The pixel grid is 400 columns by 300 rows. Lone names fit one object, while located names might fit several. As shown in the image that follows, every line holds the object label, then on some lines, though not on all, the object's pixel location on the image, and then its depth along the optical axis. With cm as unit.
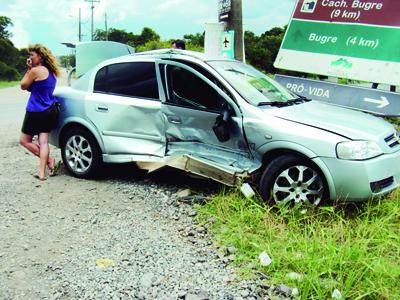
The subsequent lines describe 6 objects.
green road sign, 750
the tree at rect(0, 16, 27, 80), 5065
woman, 600
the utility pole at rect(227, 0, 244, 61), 917
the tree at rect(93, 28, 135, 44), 6041
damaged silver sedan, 451
